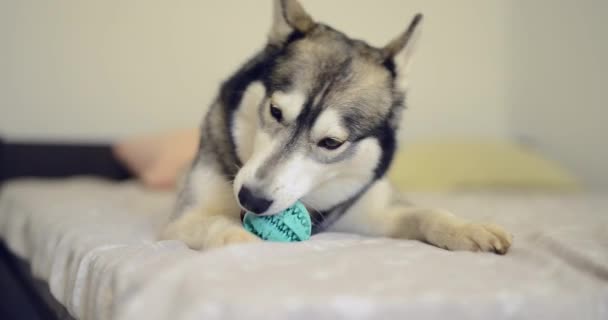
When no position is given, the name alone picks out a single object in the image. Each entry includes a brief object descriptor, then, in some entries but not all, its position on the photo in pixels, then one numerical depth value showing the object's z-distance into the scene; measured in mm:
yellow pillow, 3170
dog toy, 1340
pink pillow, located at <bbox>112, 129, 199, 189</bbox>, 2793
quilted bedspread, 902
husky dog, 1333
